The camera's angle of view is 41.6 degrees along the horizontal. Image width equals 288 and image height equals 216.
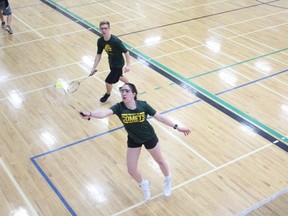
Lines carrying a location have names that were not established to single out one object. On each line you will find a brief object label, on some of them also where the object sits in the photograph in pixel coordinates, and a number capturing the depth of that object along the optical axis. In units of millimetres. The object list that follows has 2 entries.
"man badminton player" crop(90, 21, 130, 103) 7898
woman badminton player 5069
